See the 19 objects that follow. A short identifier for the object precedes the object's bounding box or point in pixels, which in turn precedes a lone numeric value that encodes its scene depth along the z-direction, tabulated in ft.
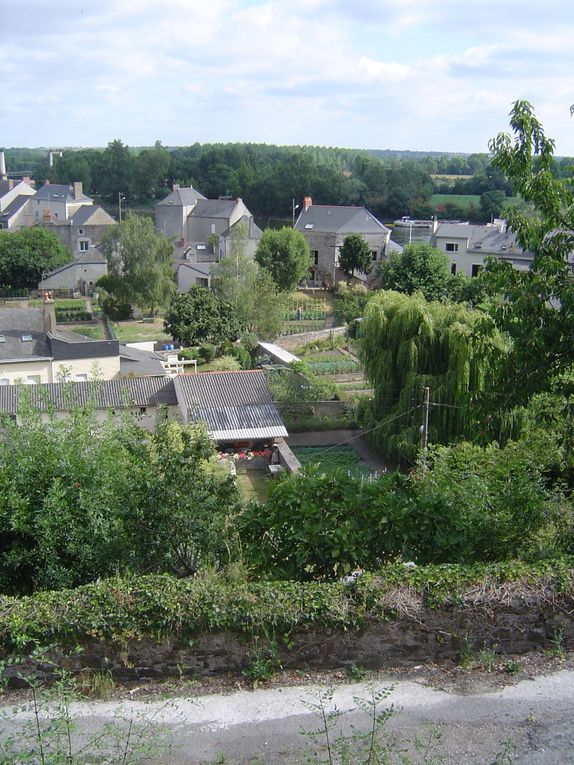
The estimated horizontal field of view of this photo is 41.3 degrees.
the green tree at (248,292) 135.23
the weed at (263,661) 21.81
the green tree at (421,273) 142.10
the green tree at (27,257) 178.70
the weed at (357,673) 21.94
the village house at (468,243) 167.12
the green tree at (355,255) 173.68
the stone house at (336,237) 183.42
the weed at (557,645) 22.63
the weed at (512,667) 22.04
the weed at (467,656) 22.40
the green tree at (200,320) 119.44
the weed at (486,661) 22.33
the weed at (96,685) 21.42
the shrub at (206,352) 116.37
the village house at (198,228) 171.42
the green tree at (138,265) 150.82
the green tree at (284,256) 166.40
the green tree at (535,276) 28.89
